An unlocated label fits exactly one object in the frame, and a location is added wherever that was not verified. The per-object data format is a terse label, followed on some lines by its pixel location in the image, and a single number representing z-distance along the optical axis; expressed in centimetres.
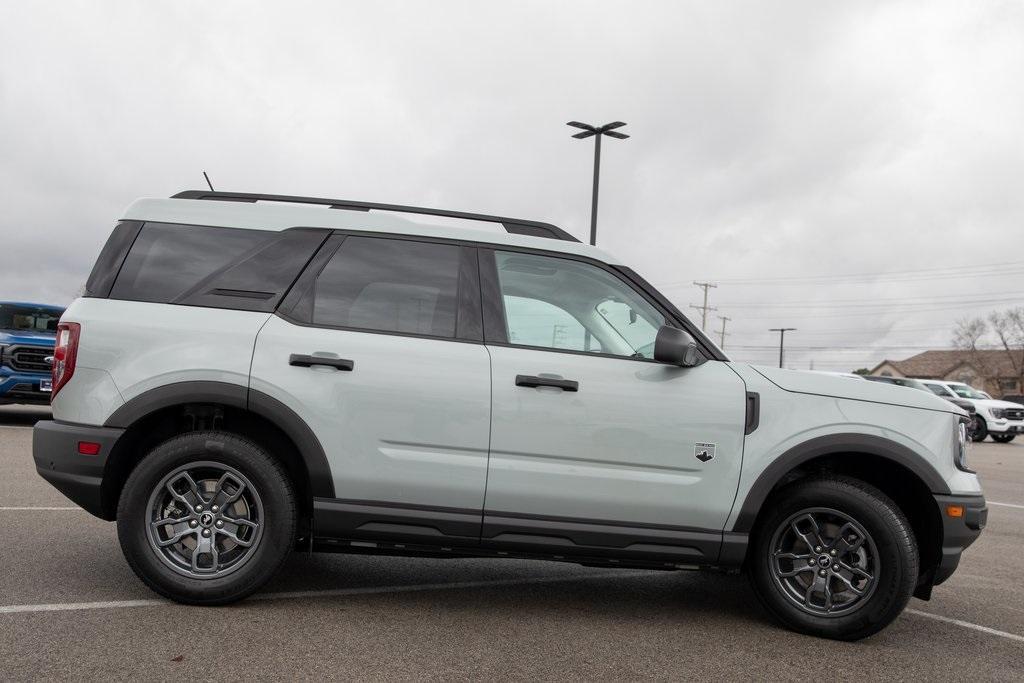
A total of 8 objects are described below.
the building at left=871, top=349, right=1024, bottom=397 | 9144
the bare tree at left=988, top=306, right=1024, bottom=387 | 8312
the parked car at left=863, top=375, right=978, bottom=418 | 2430
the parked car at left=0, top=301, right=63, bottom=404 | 1202
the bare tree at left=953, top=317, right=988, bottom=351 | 9081
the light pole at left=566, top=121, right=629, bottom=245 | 1994
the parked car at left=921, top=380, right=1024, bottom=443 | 2558
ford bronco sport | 415
